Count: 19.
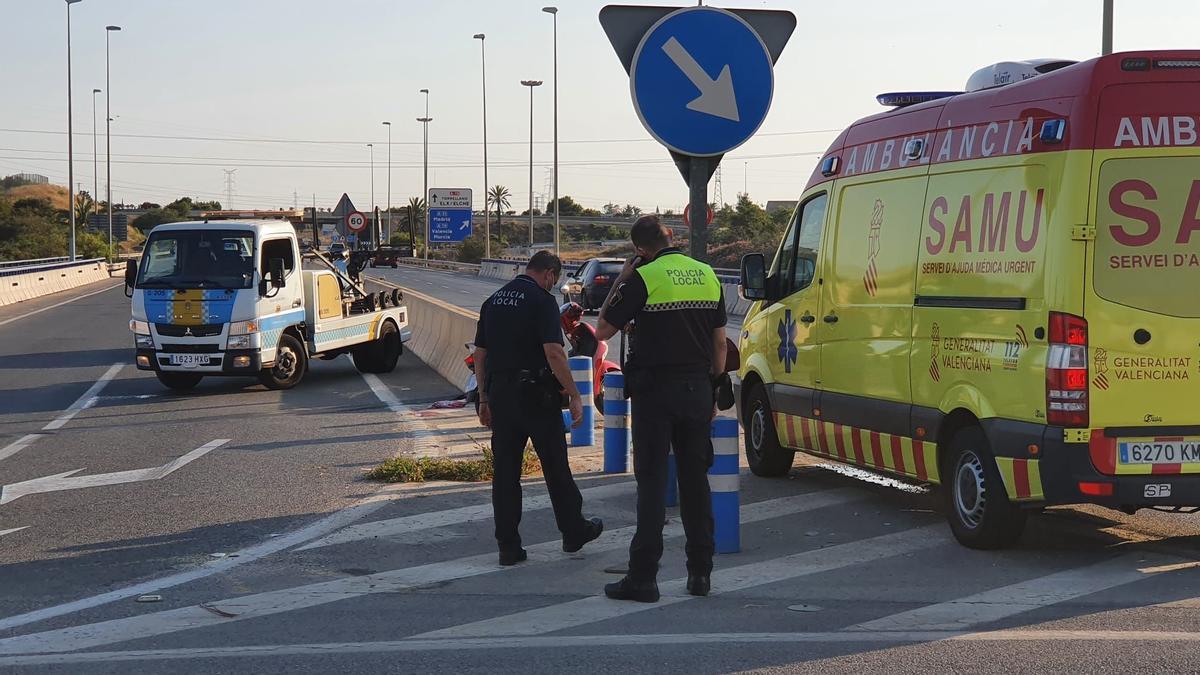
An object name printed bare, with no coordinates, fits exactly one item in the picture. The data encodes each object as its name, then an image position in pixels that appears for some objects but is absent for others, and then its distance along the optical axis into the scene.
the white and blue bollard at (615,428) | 10.72
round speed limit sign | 39.31
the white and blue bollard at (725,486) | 7.68
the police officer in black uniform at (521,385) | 7.56
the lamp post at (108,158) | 78.88
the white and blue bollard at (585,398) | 12.43
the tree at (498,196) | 163.11
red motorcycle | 13.62
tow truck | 17.38
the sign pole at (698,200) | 8.08
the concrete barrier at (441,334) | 18.78
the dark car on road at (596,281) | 34.19
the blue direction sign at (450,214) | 75.44
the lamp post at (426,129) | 99.86
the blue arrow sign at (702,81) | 7.87
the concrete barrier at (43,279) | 42.09
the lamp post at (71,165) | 65.19
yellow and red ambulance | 7.01
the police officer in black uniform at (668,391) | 6.64
